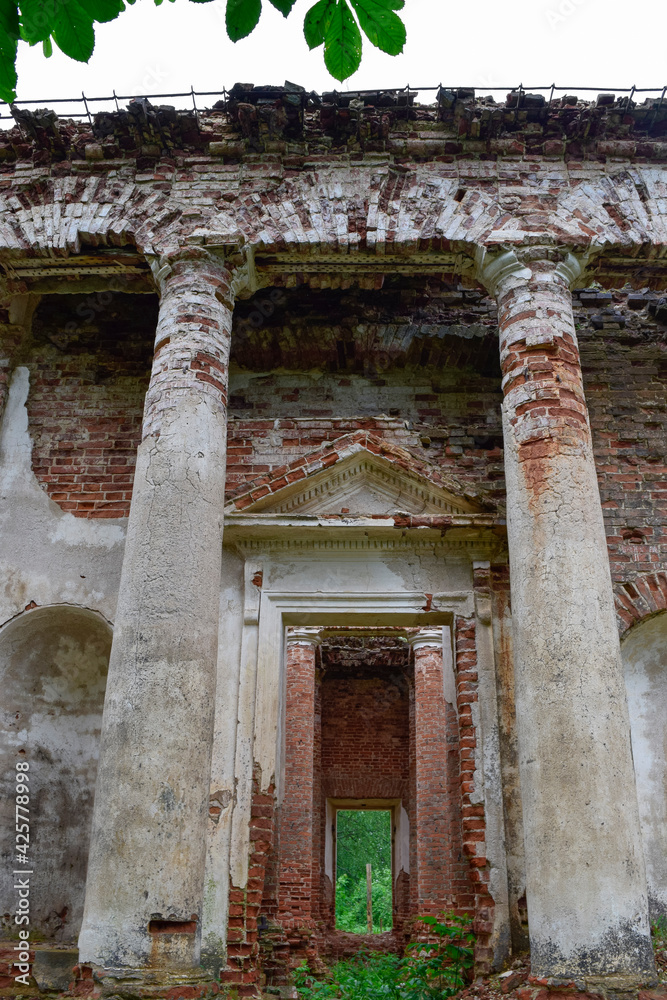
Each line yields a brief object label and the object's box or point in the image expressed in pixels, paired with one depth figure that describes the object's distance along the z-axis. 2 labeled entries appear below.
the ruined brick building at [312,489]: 4.05
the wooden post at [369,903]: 18.81
